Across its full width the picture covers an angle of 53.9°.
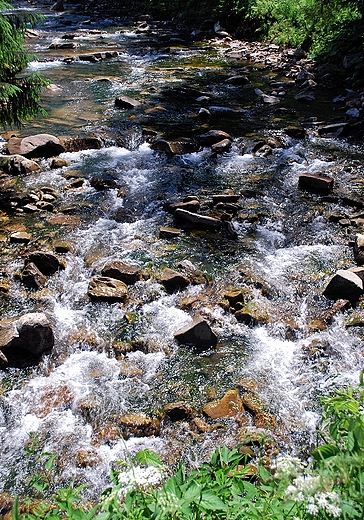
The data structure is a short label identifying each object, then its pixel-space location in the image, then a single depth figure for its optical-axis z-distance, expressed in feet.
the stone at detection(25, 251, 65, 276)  16.63
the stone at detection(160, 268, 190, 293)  16.11
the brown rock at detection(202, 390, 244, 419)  11.14
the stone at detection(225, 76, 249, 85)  44.52
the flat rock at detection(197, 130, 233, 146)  29.66
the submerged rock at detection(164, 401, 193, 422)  11.07
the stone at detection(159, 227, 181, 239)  19.45
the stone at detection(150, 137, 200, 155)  28.40
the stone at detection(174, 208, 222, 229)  19.94
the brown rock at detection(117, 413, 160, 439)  10.76
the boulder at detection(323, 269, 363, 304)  14.82
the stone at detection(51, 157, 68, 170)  25.63
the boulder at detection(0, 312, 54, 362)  12.66
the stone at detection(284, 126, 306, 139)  30.22
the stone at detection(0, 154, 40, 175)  24.41
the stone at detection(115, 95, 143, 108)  35.91
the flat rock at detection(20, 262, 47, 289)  15.84
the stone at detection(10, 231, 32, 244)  18.33
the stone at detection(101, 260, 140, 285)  16.47
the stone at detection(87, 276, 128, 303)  15.48
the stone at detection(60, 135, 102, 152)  28.04
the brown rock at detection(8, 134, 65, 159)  26.25
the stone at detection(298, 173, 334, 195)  22.31
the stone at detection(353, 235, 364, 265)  16.69
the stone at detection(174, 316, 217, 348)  13.51
